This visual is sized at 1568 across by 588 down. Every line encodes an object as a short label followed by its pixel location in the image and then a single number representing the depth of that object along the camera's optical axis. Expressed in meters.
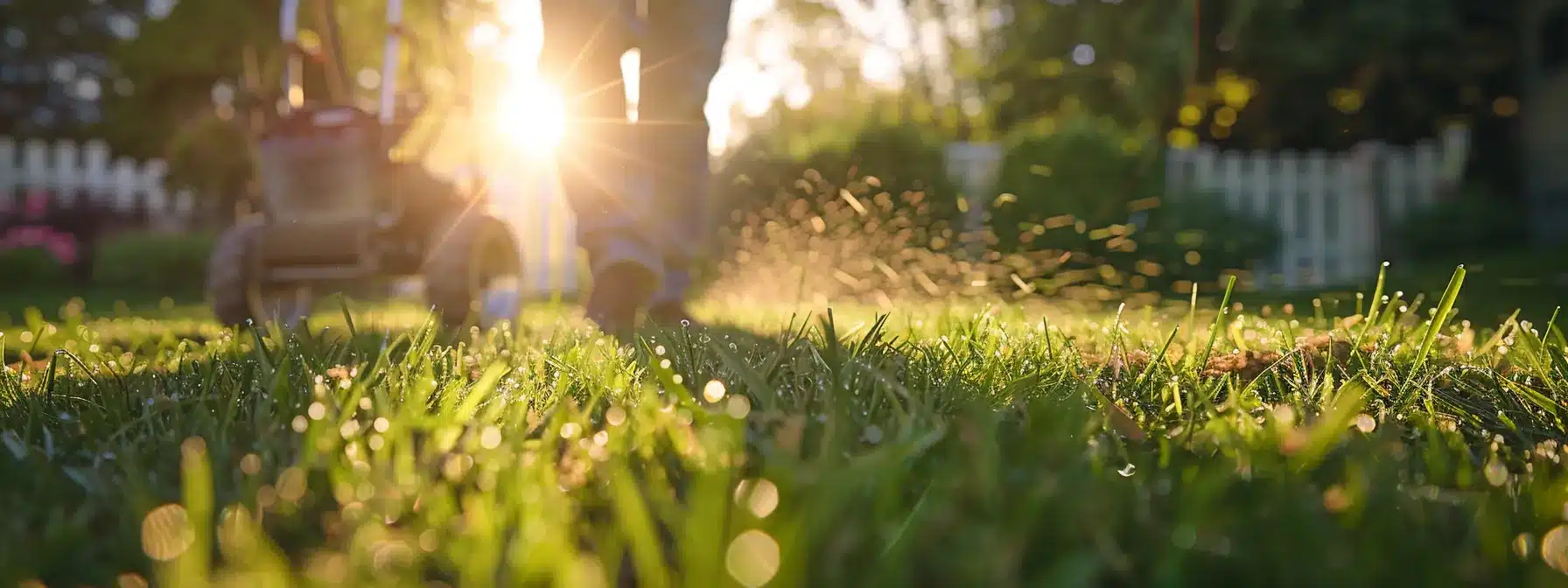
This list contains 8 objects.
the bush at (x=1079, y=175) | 7.78
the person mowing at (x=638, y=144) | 2.89
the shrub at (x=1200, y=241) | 7.44
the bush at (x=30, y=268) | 9.64
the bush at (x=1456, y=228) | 10.24
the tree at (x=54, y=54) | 20.89
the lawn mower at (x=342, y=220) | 3.58
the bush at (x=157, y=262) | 9.66
